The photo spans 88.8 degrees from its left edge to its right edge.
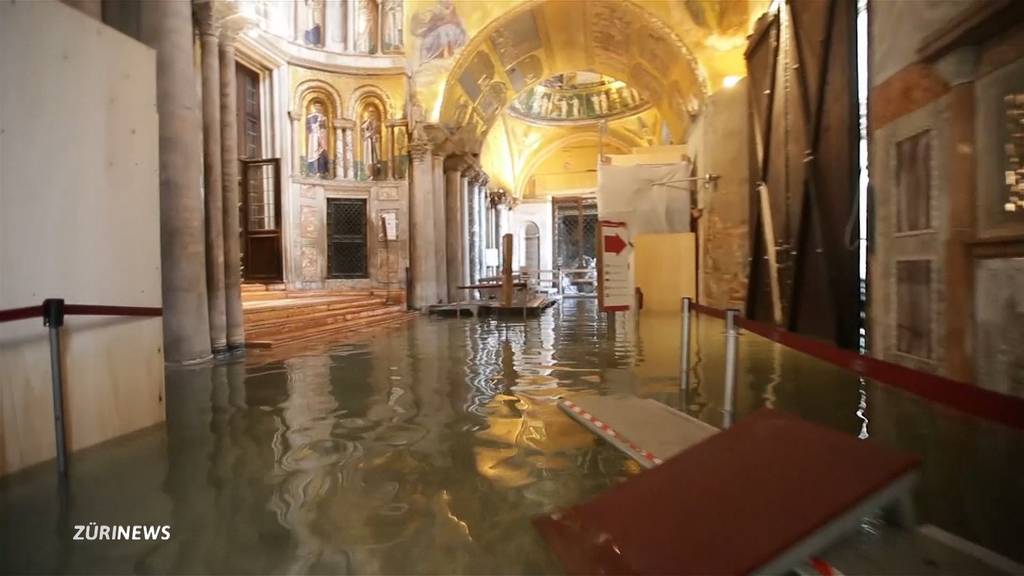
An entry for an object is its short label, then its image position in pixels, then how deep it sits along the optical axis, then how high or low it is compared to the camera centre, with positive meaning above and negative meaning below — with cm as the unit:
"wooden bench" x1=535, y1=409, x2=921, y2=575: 172 -88
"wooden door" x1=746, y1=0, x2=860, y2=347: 591 +122
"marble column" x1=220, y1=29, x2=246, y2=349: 812 +74
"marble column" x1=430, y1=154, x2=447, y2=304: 1667 +122
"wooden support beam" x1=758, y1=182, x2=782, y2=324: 793 +24
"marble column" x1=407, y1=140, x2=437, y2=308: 1576 +130
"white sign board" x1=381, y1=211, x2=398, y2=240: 1873 +165
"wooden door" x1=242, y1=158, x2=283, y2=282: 1564 +149
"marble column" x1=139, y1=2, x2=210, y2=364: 632 +125
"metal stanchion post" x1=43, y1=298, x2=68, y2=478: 299 -52
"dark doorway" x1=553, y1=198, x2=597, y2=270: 3275 +248
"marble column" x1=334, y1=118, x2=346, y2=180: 1847 +440
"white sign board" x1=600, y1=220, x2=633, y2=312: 792 -4
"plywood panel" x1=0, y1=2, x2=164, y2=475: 313 +38
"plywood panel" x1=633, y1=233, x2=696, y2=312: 1312 -3
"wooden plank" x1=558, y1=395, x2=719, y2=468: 325 -113
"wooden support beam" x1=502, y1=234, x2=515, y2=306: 1251 -15
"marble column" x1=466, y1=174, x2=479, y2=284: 2079 +176
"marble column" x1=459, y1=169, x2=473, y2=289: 1908 +188
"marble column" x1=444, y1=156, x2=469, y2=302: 1822 +187
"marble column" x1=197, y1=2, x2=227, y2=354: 773 +148
